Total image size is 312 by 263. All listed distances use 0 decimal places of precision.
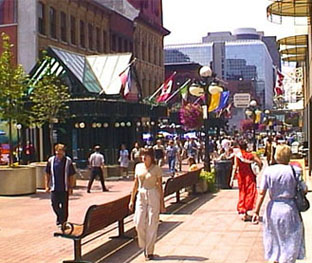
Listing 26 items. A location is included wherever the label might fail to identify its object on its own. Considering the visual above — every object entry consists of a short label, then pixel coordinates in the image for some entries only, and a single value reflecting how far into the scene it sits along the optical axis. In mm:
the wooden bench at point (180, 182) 14938
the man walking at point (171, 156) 32688
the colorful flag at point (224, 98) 40744
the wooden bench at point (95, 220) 9234
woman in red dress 13656
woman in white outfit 9594
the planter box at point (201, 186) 19250
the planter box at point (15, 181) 21234
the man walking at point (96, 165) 22688
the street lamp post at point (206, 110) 21812
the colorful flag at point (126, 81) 34062
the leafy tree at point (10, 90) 22109
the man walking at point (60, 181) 12617
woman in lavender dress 7641
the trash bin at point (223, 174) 21359
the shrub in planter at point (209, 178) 19572
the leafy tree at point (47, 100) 27016
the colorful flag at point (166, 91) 40812
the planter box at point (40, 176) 23578
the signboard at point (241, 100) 26067
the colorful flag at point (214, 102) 30047
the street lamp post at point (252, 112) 42981
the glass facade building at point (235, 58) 178375
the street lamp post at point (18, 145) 35631
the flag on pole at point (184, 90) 48372
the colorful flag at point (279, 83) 43200
